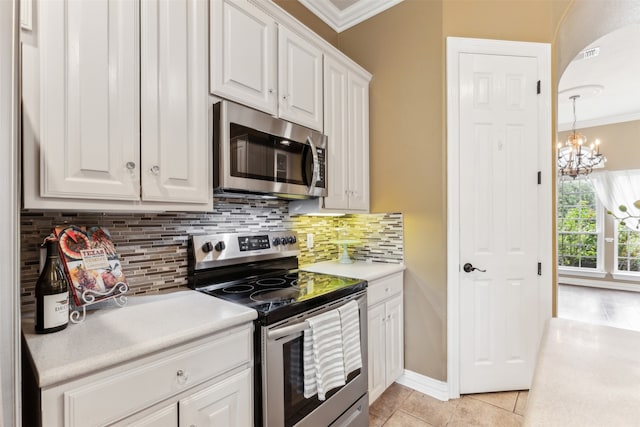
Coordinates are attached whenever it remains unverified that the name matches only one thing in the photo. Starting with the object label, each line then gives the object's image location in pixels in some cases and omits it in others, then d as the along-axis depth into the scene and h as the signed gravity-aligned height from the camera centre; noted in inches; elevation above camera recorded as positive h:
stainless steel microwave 57.7 +12.1
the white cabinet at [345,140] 83.6 +21.1
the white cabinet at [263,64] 58.6 +31.9
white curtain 205.5 +13.9
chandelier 170.1 +32.1
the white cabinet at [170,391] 32.8 -22.0
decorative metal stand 45.0 -13.4
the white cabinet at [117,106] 39.3 +15.6
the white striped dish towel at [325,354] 56.1 -26.9
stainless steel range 50.1 -17.0
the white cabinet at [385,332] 77.3 -32.6
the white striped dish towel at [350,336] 63.3 -26.4
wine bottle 39.6 -10.9
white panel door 86.0 +0.6
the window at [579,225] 225.3 -11.1
